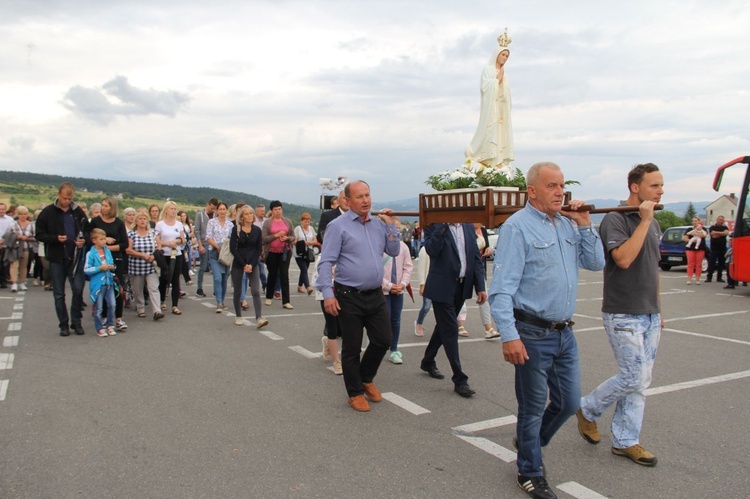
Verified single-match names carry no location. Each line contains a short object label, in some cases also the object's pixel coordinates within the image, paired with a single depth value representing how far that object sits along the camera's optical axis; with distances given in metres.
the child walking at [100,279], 8.23
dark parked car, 20.75
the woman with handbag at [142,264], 9.59
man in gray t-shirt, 4.04
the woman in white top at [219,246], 10.66
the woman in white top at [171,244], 10.55
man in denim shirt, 3.49
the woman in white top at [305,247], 12.34
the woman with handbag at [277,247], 11.14
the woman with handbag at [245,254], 9.22
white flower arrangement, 4.69
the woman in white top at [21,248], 13.48
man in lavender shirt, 5.26
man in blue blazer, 5.63
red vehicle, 13.45
